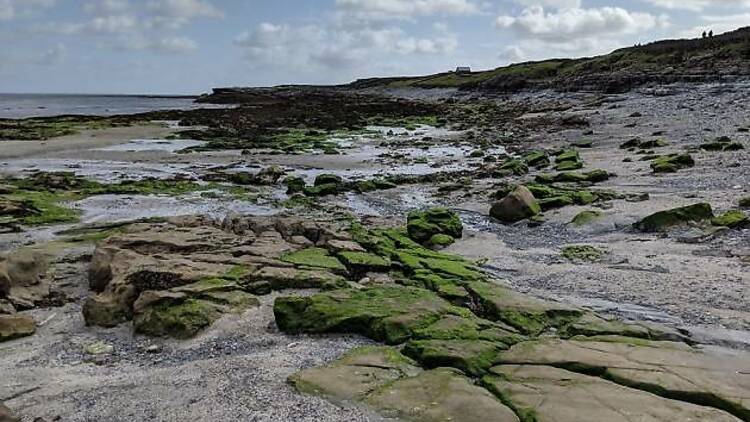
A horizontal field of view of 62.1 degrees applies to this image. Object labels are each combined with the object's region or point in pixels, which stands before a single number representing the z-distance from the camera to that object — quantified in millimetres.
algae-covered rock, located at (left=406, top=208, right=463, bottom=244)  15125
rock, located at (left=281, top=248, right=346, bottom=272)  11500
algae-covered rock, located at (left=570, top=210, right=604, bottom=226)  15891
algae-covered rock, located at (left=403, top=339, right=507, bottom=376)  7248
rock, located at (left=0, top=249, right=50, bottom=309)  10695
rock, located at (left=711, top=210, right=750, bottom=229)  13680
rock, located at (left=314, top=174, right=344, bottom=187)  23988
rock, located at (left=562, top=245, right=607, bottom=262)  12938
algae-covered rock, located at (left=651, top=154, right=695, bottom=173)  21406
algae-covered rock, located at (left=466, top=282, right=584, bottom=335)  8961
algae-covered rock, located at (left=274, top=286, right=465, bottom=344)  8609
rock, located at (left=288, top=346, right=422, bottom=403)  6867
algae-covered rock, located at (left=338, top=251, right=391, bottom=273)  11773
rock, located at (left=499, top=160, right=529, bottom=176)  25281
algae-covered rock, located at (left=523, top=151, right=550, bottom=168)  26750
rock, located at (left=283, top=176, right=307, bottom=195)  23370
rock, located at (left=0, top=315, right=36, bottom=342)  9172
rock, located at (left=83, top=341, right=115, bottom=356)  8672
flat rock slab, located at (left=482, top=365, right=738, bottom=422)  5938
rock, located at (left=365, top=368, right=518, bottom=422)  6113
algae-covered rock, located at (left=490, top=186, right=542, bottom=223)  17281
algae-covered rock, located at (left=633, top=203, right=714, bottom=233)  14344
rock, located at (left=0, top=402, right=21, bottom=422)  6273
